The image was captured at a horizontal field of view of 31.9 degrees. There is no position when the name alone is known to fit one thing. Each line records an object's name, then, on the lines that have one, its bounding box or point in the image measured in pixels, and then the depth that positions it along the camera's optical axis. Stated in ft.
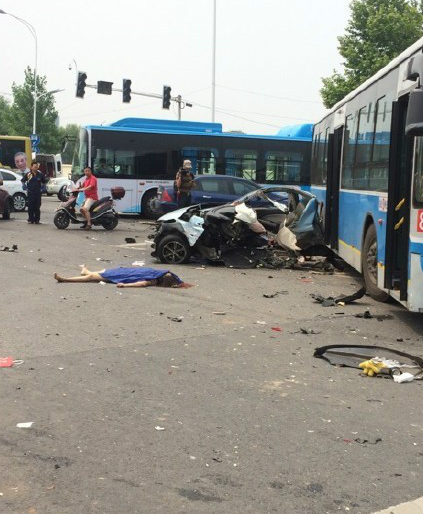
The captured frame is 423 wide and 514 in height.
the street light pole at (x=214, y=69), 159.47
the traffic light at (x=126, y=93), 119.96
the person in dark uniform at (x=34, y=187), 72.33
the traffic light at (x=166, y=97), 125.59
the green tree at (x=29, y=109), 231.91
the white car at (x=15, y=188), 93.76
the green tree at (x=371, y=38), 139.23
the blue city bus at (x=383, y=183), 26.43
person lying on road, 37.45
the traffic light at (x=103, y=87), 117.08
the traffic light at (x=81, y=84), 113.39
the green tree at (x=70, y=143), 89.72
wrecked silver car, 45.39
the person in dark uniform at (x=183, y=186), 57.88
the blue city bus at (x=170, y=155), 85.35
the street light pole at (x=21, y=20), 140.77
